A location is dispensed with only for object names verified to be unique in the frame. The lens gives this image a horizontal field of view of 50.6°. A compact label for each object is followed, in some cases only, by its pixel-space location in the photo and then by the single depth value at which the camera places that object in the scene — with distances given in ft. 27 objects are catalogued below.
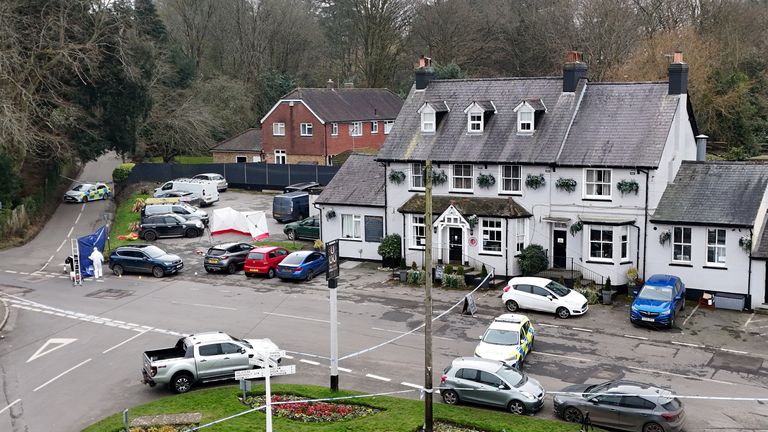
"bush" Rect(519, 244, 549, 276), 126.52
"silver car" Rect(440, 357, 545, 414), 78.12
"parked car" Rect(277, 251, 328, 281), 133.08
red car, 136.67
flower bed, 77.56
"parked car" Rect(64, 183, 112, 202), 202.28
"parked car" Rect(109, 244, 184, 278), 139.44
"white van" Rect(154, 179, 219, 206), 194.59
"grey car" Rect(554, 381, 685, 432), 72.38
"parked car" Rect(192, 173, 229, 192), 216.54
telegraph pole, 71.46
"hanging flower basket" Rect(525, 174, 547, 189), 127.44
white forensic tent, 160.00
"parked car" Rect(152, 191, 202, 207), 192.89
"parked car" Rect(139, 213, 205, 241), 166.09
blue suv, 103.96
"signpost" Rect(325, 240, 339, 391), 81.82
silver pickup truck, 84.69
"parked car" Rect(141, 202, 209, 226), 172.29
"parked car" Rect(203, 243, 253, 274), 140.26
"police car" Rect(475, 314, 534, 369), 89.56
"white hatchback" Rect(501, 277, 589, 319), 110.63
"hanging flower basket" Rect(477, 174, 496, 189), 131.34
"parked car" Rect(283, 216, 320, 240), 158.51
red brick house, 230.48
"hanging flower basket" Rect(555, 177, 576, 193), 125.18
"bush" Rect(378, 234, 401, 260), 138.31
